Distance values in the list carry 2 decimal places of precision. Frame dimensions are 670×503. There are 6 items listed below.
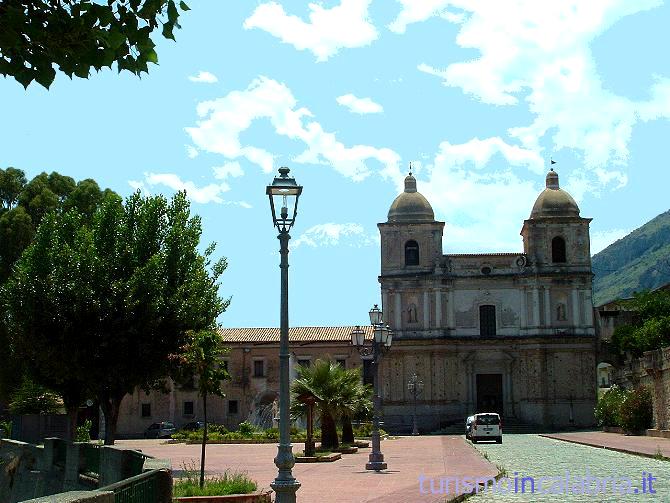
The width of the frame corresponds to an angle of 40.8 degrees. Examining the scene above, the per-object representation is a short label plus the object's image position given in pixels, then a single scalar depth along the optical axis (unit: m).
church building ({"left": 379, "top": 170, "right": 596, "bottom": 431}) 55.56
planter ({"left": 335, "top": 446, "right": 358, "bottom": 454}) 30.54
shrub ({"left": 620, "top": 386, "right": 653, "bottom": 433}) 39.50
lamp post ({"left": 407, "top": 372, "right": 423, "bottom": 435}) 53.99
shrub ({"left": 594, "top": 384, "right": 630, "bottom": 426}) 43.69
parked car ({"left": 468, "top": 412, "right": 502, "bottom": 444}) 39.53
